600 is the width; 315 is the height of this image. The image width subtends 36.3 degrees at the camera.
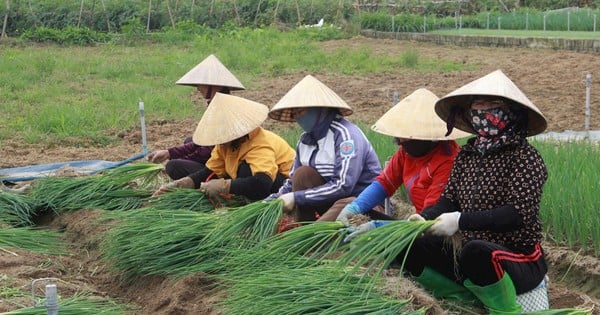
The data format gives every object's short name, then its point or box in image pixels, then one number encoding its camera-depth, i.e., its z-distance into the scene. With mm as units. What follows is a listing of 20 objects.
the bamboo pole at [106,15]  20502
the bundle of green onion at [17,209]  5590
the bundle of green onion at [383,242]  3299
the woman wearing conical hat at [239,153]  5105
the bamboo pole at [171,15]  20436
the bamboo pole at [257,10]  22456
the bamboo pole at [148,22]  20169
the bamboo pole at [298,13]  22078
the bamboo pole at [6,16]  18292
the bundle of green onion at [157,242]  4262
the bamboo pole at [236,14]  21719
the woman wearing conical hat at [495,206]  3379
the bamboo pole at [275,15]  21828
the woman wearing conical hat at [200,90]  5797
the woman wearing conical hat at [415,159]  4016
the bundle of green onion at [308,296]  3170
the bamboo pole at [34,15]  20531
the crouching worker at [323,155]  4570
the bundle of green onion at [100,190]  5688
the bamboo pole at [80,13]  19962
